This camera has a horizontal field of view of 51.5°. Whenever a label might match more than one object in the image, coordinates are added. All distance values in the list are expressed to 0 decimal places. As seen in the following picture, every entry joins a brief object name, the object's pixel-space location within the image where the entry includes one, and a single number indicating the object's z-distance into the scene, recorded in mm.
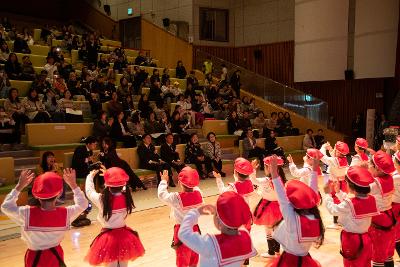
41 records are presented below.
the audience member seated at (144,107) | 12188
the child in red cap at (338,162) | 6352
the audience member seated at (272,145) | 13019
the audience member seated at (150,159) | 9812
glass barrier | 16578
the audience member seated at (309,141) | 14648
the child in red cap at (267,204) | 5055
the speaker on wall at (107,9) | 21469
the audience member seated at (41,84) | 10473
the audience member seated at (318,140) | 14867
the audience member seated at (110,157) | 8719
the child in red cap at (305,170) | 5640
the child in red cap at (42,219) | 3355
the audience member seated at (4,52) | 11540
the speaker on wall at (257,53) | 20359
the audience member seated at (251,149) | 12570
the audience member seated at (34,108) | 9820
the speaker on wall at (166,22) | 19703
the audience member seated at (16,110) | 9375
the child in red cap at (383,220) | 4391
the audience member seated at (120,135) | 10250
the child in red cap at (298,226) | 3064
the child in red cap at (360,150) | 6398
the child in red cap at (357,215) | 3855
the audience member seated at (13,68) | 11000
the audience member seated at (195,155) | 10922
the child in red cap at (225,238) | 2818
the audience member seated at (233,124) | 13773
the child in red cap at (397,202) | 4832
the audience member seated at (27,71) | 11141
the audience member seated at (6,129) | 9070
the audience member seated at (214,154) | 11320
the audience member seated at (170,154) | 10273
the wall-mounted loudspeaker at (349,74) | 16406
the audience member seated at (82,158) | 8453
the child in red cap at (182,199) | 4102
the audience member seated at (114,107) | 10904
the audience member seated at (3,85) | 10016
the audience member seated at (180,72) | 16219
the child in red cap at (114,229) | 3900
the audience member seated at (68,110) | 10375
